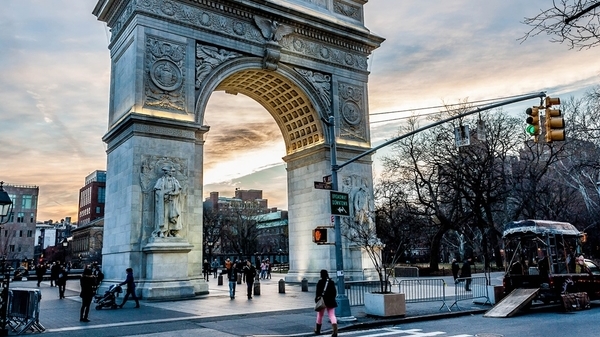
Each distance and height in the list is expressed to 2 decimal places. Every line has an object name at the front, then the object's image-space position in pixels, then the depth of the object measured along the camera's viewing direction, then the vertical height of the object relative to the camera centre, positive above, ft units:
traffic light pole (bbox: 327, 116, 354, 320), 53.62 -2.35
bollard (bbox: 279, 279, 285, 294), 89.27 -5.38
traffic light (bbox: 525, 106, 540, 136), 45.14 +11.67
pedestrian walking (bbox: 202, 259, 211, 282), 155.53 -2.86
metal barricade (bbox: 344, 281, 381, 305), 73.52 -5.84
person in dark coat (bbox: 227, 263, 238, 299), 79.33 -3.38
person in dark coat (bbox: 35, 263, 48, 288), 121.02 -1.93
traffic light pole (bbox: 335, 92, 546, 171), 46.55 +14.30
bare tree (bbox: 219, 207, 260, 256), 284.00 +18.59
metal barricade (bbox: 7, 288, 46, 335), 48.16 -4.64
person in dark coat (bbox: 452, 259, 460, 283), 97.22 -2.99
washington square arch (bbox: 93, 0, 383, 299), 80.23 +28.78
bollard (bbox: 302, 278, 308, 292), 93.25 -5.15
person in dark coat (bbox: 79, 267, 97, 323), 54.65 -3.32
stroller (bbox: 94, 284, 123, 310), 66.95 -5.11
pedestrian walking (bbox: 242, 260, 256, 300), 79.97 -2.85
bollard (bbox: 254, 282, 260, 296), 86.20 -5.28
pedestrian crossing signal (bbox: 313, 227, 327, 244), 54.08 +2.28
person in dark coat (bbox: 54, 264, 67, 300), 85.56 -3.43
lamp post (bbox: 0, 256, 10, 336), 46.34 -4.35
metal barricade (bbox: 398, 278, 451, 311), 74.33 -6.54
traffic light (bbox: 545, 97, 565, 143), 41.33 +10.50
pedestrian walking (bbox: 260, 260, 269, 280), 151.02 -3.62
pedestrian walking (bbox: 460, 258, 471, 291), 88.28 -3.18
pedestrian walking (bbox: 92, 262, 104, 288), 82.84 -2.52
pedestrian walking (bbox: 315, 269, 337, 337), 45.47 -3.37
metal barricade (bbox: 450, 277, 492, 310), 74.82 -6.39
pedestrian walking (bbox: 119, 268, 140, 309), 67.82 -3.55
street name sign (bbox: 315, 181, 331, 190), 58.70 +8.26
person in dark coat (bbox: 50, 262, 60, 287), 111.26 -1.88
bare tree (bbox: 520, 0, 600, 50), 26.79 +12.84
